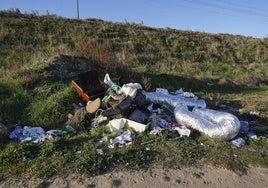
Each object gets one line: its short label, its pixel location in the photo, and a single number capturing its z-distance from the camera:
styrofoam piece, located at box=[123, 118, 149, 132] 5.45
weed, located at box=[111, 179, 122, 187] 3.91
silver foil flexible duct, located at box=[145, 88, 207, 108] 6.95
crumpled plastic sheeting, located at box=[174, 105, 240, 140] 5.33
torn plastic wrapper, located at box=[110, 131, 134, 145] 5.08
